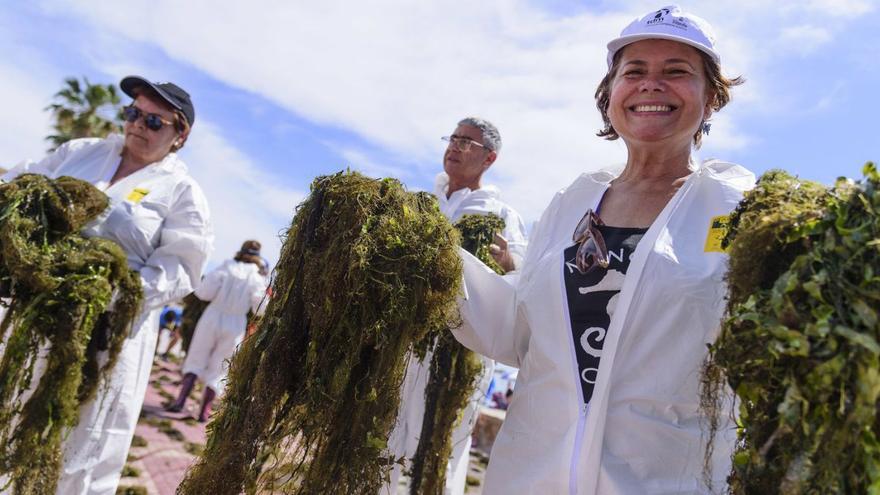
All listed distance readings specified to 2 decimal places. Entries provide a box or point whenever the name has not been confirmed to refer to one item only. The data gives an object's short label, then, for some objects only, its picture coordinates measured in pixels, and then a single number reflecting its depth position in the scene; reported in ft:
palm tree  74.28
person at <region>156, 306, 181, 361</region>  48.26
